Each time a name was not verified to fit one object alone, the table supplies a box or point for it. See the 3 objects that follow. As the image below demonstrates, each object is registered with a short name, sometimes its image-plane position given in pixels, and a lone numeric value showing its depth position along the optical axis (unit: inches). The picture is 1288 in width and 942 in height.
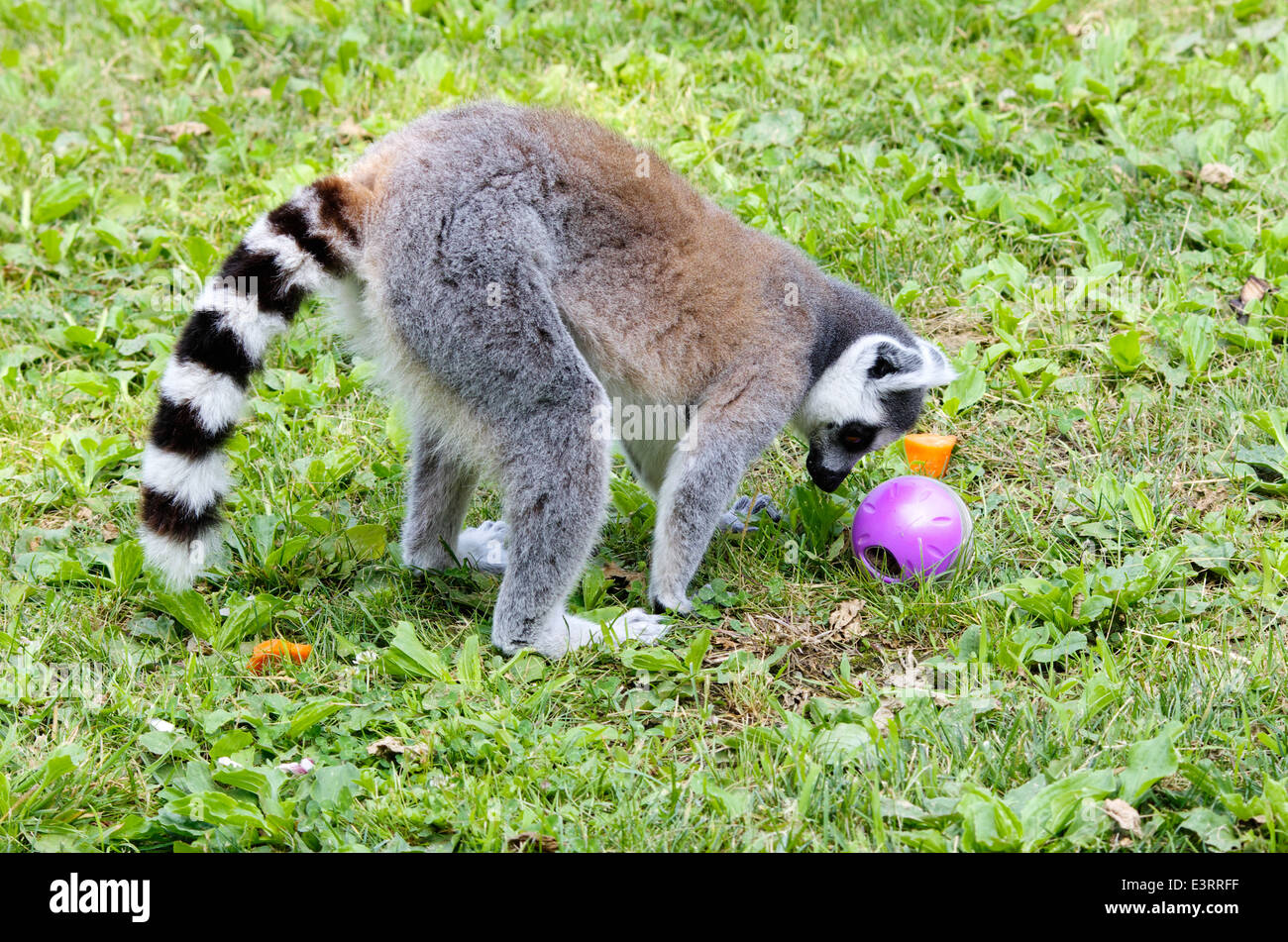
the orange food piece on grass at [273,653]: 147.7
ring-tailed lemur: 137.4
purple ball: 156.6
